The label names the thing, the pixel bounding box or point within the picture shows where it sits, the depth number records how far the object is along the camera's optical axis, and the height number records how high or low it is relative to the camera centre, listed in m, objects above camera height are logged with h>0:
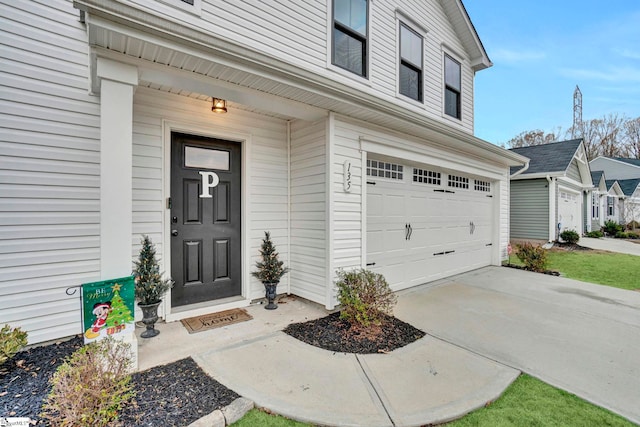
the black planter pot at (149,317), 3.01 -1.09
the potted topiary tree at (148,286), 2.98 -0.77
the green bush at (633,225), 19.52 -0.79
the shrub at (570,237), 11.62 -0.94
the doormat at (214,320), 3.37 -1.31
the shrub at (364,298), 3.42 -1.03
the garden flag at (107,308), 2.21 -0.75
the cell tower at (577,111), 29.27 +10.54
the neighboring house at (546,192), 11.38 +0.88
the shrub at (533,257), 6.92 -1.06
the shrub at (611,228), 17.14 -0.87
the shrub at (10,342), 2.26 -1.04
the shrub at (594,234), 15.24 -1.08
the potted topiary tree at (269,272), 4.04 -0.82
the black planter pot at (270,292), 4.04 -1.11
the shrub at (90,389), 1.65 -1.06
